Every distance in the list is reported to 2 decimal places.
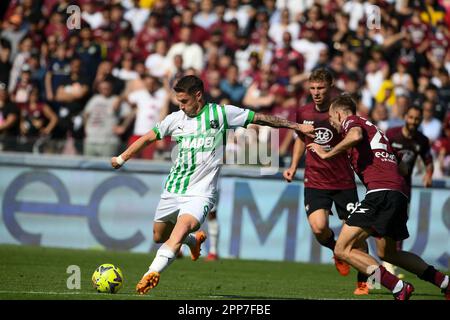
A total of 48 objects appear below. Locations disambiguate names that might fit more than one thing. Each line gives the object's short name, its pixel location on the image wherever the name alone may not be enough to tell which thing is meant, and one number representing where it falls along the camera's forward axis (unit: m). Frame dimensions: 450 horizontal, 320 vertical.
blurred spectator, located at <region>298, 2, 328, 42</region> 22.36
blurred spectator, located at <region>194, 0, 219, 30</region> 23.56
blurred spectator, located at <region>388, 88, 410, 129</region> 19.64
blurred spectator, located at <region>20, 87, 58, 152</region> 20.91
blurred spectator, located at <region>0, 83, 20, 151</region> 20.67
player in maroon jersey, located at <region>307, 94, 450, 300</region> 11.61
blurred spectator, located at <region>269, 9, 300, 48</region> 22.55
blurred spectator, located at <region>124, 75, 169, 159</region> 20.64
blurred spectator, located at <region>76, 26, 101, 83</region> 22.31
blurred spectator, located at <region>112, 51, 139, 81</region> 22.14
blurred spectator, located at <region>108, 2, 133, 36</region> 23.73
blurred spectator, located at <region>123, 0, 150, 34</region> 24.06
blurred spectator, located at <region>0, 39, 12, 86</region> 22.94
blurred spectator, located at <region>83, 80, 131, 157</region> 20.69
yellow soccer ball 11.33
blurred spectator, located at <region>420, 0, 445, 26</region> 22.95
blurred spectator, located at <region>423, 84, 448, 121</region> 20.23
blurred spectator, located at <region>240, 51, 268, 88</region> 21.61
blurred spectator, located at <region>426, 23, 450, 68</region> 21.94
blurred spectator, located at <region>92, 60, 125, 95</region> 21.47
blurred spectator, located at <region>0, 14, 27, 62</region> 23.73
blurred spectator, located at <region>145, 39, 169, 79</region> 22.20
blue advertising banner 18.77
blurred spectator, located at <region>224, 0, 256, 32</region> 23.25
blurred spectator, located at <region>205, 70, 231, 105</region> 20.30
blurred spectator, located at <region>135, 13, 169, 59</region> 23.18
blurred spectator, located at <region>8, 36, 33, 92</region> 22.85
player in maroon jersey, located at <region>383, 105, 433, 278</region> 15.47
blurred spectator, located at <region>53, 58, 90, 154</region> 20.95
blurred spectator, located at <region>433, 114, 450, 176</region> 19.11
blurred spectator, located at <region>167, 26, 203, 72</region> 22.31
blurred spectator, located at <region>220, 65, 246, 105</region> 20.92
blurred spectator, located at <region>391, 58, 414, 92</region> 20.97
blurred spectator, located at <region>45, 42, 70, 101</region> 21.78
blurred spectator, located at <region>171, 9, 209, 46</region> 22.91
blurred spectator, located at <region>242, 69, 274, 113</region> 20.64
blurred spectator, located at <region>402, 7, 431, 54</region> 22.05
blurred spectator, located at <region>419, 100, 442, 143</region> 19.95
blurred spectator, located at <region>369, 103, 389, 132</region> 19.66
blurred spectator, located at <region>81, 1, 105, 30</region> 23.88
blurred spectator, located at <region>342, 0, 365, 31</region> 22.53
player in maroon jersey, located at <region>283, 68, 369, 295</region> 13.73
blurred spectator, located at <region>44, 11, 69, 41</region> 23.45
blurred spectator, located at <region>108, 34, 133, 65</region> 23.11
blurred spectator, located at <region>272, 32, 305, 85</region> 21.41
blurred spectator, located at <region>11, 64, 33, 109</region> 21.66
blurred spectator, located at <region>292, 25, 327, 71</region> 21.95
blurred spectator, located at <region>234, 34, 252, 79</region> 22.33
